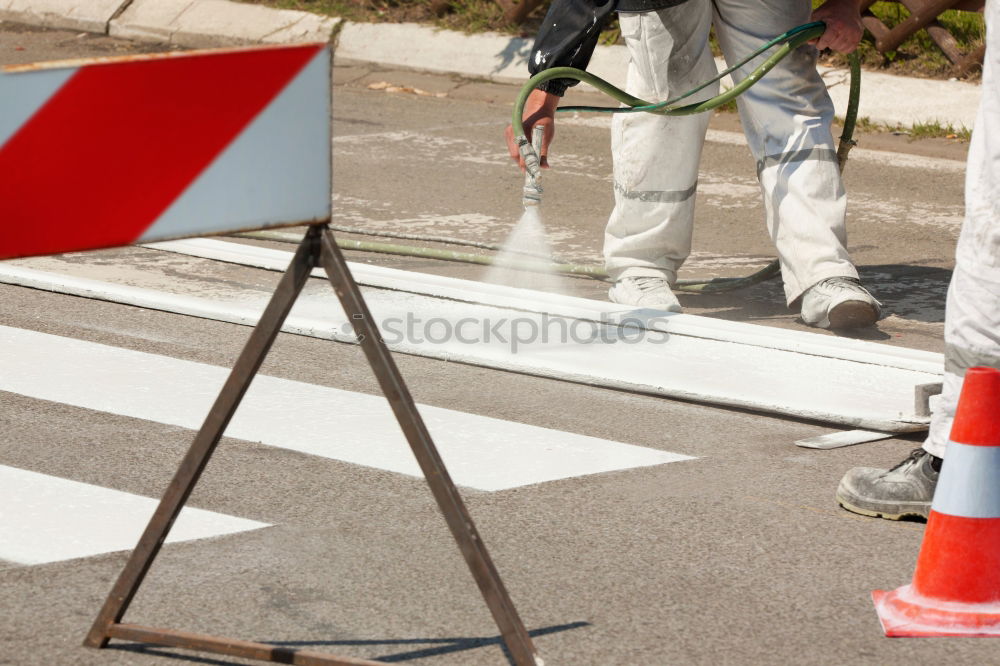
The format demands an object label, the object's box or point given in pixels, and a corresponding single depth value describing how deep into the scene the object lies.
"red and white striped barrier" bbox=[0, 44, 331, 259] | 5.01
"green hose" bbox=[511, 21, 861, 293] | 10.11
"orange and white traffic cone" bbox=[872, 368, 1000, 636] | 5.97
